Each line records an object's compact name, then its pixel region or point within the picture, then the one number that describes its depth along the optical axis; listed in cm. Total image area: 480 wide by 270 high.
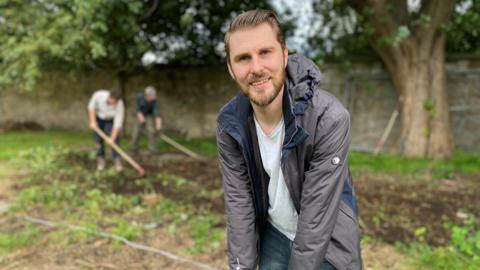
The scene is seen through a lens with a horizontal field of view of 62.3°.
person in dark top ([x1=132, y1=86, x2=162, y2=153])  841
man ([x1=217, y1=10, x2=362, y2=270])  162
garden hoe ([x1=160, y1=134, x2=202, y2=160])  841
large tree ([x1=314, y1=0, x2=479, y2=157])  735
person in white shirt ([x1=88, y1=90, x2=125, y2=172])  670
